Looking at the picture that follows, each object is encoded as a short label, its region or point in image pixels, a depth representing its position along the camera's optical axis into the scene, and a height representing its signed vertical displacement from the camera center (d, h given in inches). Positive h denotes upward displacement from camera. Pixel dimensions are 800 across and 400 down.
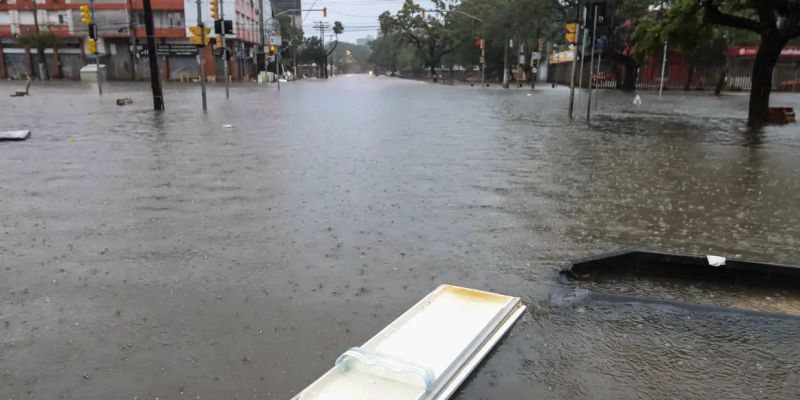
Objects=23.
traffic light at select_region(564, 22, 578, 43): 774.7 +51.1
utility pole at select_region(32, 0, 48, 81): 2502.5 +53.2
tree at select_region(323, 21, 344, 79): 4771.2 +345.3
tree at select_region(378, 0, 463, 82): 3486.7 +257.0
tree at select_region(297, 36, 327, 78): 4795.8 +162.5
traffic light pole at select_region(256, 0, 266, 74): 2970.2 +75.3
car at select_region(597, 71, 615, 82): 2492.6 -10.7
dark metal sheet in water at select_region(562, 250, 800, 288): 211.3 -67.0
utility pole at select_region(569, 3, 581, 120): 768.3 +22.4
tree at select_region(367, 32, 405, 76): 6815.9 +225.1
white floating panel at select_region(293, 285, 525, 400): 131.6 -65.8
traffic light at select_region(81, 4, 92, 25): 1120.2 +104.5
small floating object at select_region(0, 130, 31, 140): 537.0 -54.2
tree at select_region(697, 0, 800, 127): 720.3 +53.7
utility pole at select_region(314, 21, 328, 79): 4648.6 +272.0
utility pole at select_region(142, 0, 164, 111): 804.0 +22.0
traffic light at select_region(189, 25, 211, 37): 915.4 +62.1
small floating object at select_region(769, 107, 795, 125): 799.1 -52.3
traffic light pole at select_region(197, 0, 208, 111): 919.7 +32.7
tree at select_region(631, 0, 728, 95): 756.6 +55.9
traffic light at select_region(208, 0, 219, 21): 1174.8 +122.1
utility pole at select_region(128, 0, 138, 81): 2433.6 +169.8
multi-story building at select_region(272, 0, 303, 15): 5993.6 +659.6
